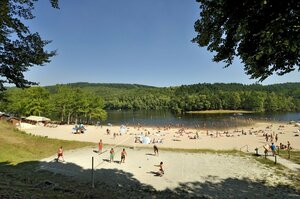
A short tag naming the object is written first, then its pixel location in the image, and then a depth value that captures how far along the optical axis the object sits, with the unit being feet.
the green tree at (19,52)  17.12
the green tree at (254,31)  12.20
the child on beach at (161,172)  39.48
